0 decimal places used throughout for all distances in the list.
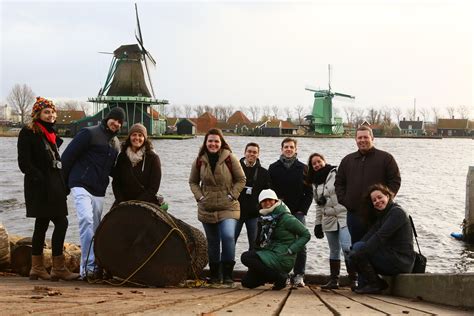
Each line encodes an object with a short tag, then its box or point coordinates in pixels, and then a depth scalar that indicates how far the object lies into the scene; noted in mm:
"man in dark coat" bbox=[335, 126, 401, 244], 6496
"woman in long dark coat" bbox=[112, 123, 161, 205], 6750
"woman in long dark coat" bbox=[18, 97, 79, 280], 6152
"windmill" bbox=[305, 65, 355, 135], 112562
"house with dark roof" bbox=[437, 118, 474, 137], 148125
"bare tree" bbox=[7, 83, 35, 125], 127875
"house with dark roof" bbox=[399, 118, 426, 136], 146912
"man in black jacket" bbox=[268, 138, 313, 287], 7426
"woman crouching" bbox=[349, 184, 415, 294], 5859
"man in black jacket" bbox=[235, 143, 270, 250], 7309
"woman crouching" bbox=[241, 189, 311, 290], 6301
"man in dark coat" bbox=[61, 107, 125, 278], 6559
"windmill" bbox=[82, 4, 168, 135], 68938
